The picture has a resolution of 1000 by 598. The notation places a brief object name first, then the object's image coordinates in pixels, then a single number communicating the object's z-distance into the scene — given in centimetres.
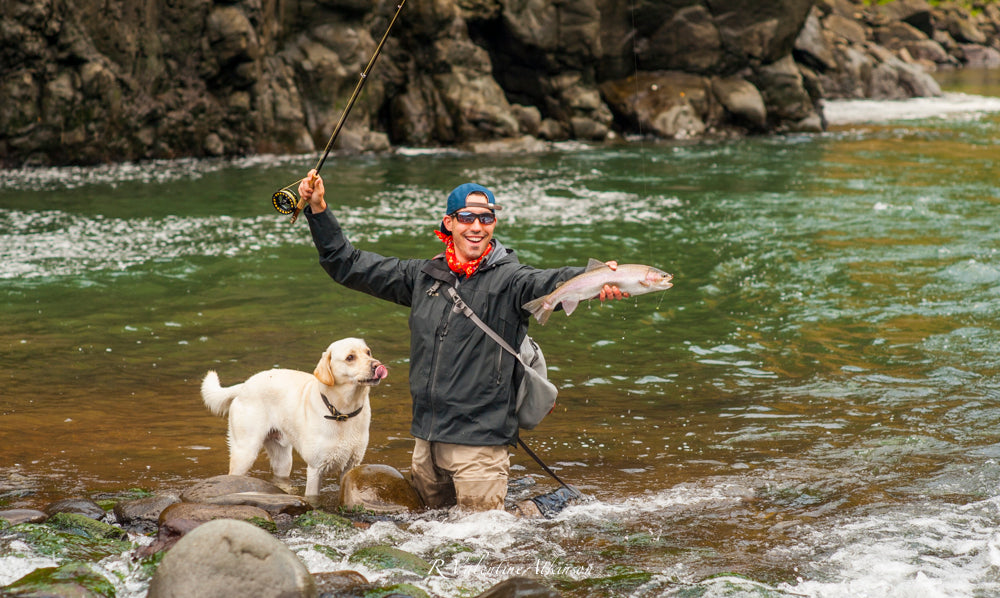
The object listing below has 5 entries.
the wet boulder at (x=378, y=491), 688
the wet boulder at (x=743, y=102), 3619
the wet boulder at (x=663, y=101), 3556
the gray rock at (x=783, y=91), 3762
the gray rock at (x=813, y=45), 4244
